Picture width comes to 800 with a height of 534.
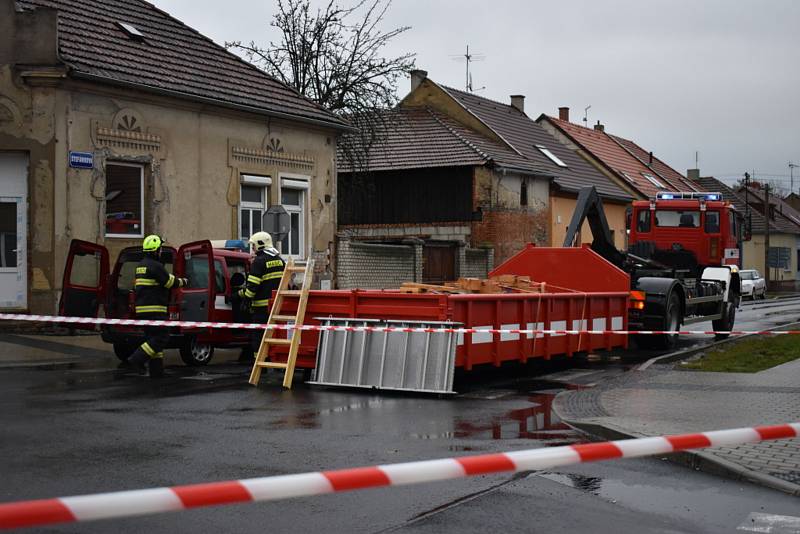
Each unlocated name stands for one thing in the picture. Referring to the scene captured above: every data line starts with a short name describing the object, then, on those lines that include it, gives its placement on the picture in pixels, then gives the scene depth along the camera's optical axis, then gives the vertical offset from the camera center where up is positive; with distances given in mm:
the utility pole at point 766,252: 63594 -313
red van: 14555 -717
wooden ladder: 12711 -1009
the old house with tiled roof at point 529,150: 42438 +4329
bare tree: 32344 +5730
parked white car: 47416 -1783
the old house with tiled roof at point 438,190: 38344 +2142
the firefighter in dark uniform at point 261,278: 14164 -491
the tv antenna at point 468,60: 54003 +9856
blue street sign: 19094 +1547
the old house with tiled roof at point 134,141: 18797 +2112
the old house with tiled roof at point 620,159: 52625 +4954
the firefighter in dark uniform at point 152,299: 13414 -767
